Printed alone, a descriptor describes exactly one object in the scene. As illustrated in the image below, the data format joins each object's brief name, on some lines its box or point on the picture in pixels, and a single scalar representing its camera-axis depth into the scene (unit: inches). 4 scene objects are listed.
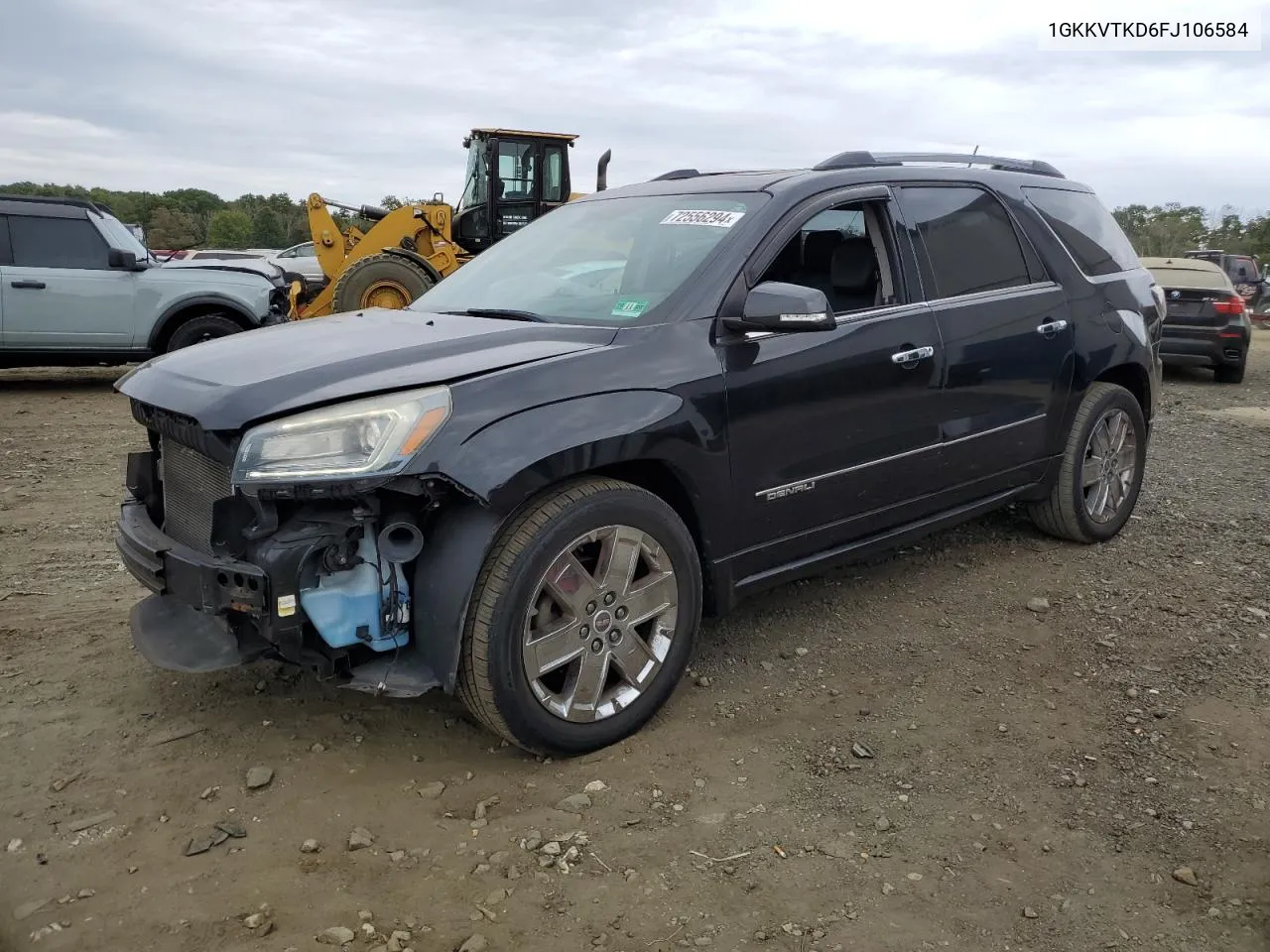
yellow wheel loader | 502.0
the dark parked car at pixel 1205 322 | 471.2
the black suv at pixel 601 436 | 109.3
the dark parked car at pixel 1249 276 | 802.2
